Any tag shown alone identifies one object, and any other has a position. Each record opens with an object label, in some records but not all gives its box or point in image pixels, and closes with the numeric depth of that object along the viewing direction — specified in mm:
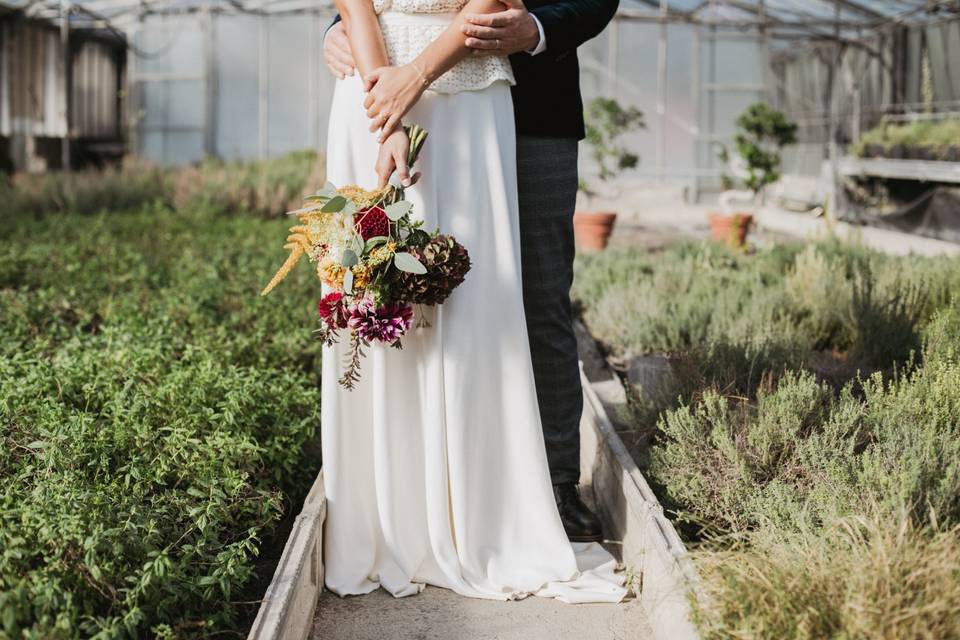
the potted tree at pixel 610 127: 10734
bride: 2377
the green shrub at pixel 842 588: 1592
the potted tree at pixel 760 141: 10398
